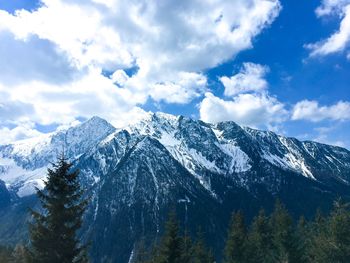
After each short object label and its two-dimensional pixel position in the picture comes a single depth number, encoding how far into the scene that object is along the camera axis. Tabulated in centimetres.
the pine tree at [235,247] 5628
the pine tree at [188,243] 5967
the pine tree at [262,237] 5990
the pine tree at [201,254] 6338
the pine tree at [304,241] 5650
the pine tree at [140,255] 7350
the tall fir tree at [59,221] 2559
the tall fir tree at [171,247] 3903
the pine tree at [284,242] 5569
